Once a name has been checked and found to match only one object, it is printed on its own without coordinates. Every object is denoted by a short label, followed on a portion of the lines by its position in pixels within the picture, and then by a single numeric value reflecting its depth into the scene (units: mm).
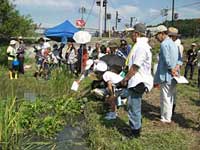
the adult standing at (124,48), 6427
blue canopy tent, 11128
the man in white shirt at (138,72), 3476
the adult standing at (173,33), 4276
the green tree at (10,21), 12781
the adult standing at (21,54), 8961
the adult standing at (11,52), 8802
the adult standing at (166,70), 4146
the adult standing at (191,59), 9011
